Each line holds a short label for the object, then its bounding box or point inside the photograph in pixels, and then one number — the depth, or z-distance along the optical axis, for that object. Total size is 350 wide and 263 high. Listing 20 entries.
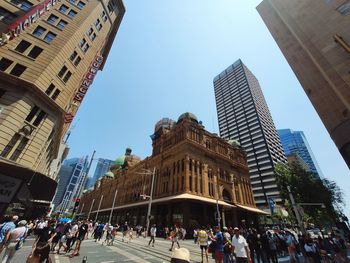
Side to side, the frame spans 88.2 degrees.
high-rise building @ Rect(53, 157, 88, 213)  176.88
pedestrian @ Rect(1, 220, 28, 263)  7.90
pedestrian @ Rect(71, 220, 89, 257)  11.49
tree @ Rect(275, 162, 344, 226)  33.34
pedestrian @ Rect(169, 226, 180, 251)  15.48
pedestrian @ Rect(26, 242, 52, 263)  4.75
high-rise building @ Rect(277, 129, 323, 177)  163.88
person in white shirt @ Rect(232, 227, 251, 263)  7.19
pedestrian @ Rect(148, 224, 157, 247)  18.21
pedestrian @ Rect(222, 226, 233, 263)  9.90
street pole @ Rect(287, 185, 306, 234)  18.17
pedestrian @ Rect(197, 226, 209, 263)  11.51
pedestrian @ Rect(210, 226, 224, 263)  9.66
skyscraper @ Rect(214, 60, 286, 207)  79.94
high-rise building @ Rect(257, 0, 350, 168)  14.20
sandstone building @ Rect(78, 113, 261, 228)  31.64
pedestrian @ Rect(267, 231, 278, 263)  11.30
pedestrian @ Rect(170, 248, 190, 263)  2.54
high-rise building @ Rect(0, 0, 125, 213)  16.83
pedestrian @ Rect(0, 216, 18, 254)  8.50
